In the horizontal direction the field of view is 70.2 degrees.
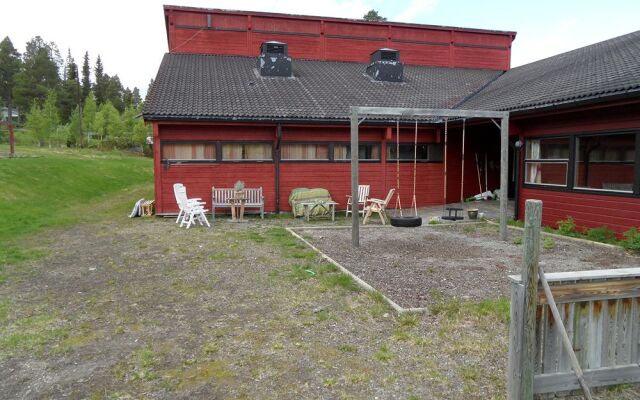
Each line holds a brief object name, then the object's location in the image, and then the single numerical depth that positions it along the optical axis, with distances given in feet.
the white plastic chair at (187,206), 34.45
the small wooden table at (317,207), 38.73
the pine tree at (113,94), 211.41
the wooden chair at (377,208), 35.73
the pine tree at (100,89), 212.23
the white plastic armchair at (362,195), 41.78
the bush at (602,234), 28.27
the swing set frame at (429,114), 26.04
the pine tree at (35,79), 178.29
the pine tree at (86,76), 205.17
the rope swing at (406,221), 28.73
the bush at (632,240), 24.82
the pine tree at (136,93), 310.86
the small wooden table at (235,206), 37.86
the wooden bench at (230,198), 38.65
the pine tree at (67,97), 179.32
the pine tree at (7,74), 189.67
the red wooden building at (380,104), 30.30
